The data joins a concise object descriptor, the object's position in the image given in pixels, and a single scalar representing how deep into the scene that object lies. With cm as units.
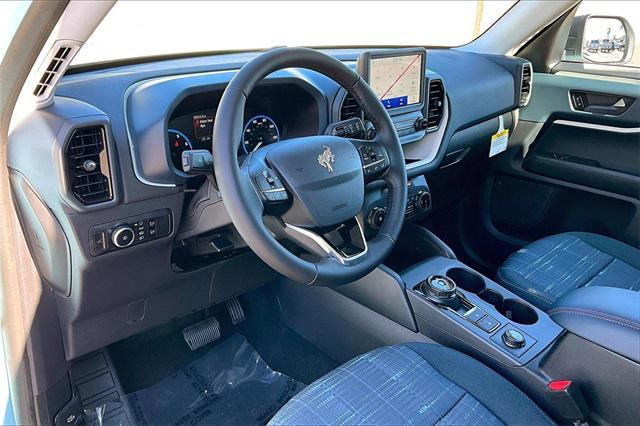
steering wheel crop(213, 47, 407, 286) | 116
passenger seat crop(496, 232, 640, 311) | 187
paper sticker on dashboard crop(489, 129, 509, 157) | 251
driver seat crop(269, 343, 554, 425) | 123
